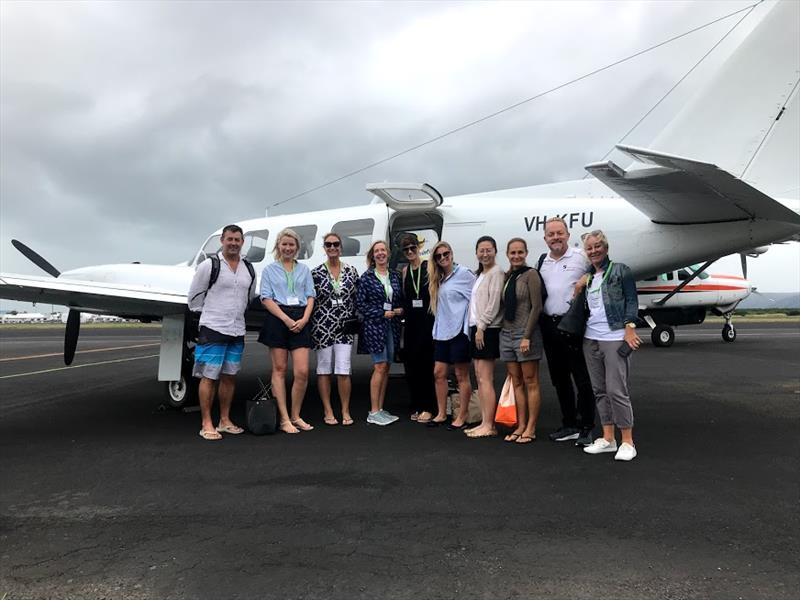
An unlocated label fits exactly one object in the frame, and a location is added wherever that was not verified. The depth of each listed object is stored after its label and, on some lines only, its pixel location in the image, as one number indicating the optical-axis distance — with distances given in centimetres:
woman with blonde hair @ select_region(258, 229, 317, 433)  509
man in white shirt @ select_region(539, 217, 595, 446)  457
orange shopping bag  477
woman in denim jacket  409
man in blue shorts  498
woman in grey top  452
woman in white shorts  533
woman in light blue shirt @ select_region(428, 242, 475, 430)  508
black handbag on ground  505
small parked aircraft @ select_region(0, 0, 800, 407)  558
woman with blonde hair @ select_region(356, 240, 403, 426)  538
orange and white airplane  1515
